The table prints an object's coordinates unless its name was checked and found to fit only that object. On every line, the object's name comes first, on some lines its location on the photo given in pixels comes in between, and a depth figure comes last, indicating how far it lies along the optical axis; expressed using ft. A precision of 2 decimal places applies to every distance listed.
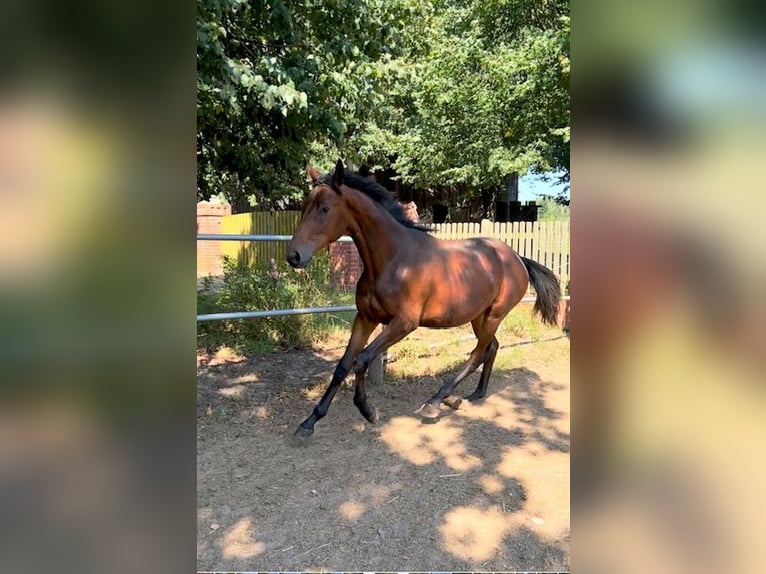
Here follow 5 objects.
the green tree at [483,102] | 37.32
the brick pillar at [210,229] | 43.11
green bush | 20.74
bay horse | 11.07
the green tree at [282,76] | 10.65
